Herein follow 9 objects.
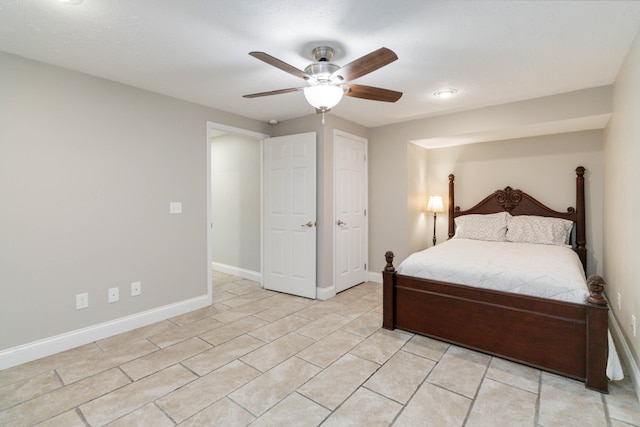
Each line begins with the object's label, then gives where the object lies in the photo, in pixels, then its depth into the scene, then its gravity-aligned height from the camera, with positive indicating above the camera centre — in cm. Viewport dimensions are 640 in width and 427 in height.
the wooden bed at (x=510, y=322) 201 -90
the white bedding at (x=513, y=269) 218 -52
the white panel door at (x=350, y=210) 405 -3
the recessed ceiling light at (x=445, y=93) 304 +117
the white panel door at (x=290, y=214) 386 -8
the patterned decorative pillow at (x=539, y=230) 365 -29
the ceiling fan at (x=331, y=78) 183 +87
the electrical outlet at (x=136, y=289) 299 -79
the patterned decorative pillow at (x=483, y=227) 397 -27
